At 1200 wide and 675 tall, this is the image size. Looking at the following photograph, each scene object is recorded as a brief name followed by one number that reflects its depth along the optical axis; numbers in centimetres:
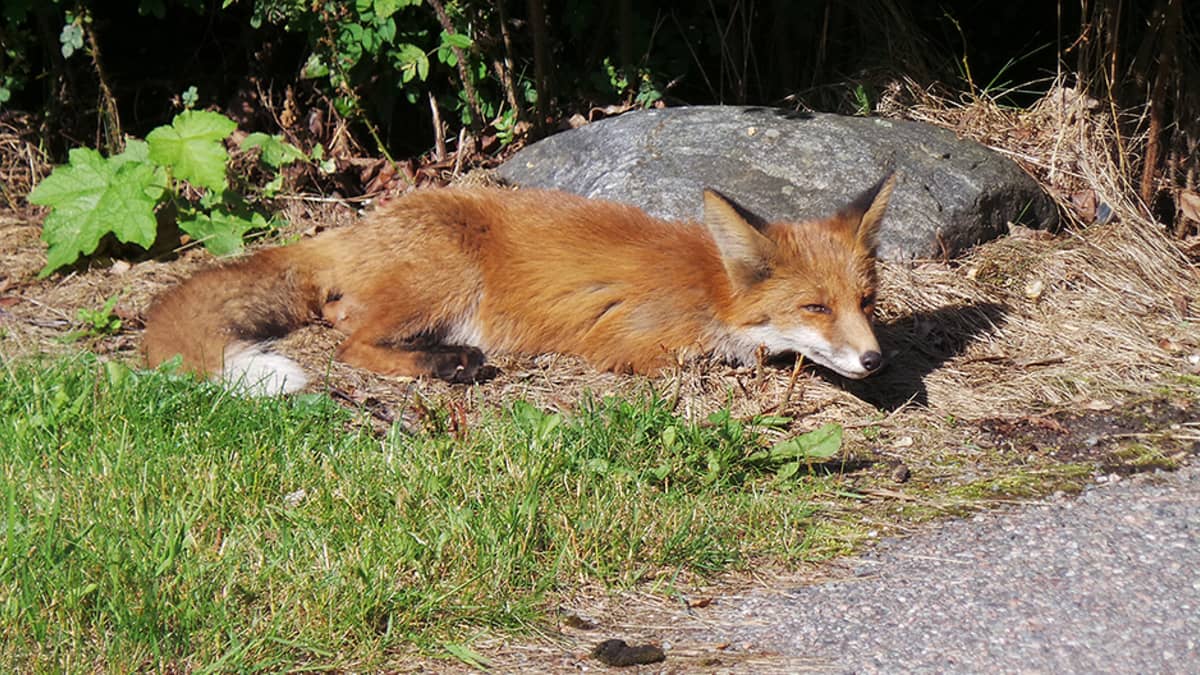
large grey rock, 1361
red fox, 1048
